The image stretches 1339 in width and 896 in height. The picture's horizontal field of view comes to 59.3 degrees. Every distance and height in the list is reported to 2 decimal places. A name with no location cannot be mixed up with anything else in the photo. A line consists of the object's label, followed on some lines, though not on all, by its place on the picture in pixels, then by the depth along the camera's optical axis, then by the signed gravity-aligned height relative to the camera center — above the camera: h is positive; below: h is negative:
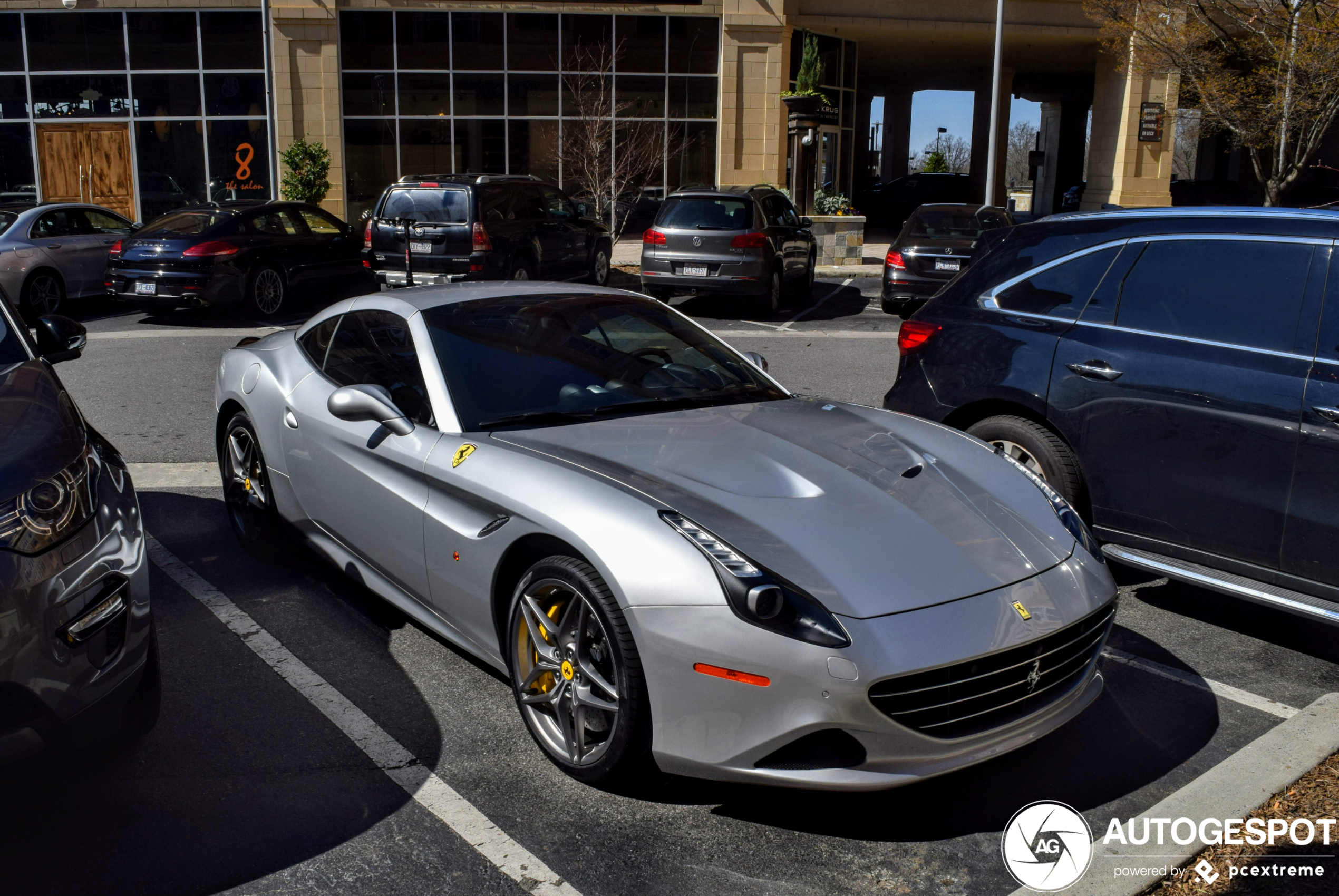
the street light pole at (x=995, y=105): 24.72 +2.14
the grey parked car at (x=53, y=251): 14.82 -0.75
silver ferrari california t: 3.20 -1.04
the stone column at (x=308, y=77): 26.03 +2.61
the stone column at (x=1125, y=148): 30.77 +1.54
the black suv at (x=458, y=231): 15.23 -0.43
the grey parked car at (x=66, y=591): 3.03 -1.07
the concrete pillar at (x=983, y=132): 38.72 +2.41
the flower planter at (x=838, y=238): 23.70 -0.67
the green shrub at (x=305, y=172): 24.73 +0.51
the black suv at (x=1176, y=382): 4.46 -0.72
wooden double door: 26.73 +0.73
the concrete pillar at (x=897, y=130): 49.16 +3.12
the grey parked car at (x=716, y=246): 15.98 -0.60
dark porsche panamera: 14.67 -0.80
